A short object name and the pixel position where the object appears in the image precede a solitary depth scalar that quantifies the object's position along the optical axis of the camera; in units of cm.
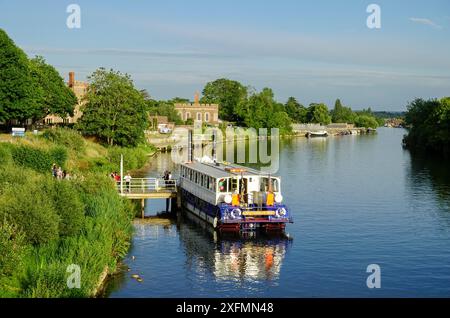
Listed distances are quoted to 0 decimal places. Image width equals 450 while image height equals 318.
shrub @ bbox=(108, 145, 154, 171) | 6178
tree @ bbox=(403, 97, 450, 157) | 9988
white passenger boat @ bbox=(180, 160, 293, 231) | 3588
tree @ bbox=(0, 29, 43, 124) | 6406
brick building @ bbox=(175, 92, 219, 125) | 15975
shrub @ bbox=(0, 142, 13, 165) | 4108
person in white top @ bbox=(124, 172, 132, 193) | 4388
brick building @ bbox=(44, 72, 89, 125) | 11325
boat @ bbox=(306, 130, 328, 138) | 17514
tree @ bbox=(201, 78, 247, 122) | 17738
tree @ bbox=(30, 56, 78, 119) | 8256
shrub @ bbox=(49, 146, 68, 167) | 4950
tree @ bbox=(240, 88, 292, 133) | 15762
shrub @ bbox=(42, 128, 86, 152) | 6007
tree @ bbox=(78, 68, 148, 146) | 7544
